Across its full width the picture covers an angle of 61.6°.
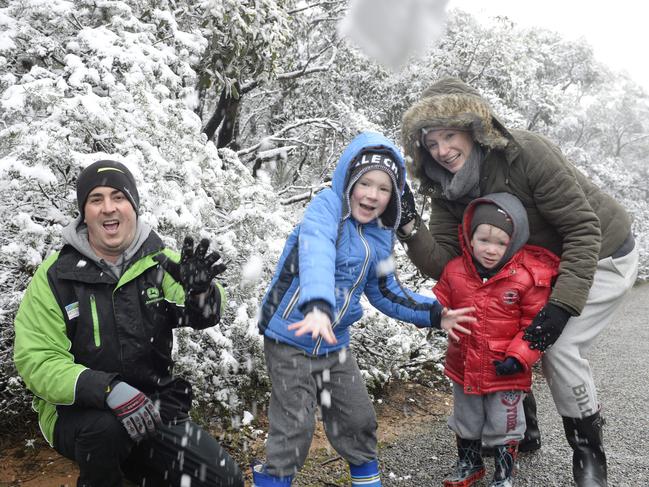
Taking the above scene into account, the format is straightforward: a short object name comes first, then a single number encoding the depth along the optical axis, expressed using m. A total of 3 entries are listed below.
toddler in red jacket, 2.76
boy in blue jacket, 2.43
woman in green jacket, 2.62
